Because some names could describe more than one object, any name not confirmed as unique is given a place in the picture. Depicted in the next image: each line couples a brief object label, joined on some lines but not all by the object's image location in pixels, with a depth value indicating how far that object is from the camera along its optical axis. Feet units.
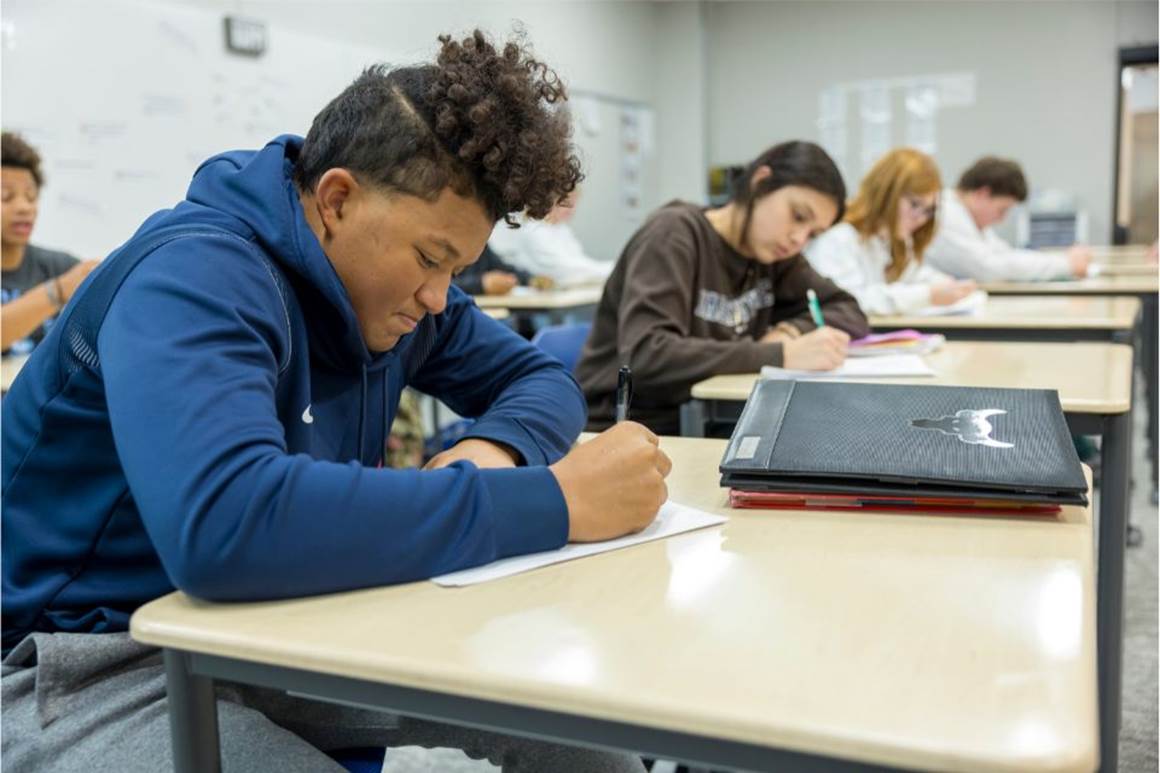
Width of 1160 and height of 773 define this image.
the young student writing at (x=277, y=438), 2.48
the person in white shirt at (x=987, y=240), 12.94
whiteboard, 10.37
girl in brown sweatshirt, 6.31
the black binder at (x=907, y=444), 3.09
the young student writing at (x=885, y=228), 10.02
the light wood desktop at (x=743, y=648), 1.87
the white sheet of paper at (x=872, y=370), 5.77
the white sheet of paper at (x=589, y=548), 2.66
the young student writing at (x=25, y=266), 8.04
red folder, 3.15
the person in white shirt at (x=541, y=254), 17.25
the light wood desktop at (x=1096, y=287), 11.41
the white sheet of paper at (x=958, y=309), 8.88
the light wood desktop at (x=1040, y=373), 5.04
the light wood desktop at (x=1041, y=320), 8.11
